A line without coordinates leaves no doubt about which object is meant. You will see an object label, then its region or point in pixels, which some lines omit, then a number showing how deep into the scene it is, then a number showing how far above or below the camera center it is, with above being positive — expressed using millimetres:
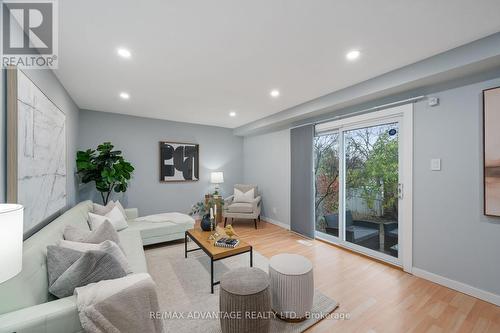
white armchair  4406 -957
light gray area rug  1693 -1320
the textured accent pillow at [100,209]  2967 -635
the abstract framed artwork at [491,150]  1892 +155
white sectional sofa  1008 -750
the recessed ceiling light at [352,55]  1947 +1102
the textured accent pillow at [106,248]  1418 -612
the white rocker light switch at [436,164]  2270 +26
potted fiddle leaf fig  3383 -42
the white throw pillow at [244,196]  4711 -695
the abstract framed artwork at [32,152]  1355 +125
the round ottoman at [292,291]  1688 -1056
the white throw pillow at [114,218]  2643 -725
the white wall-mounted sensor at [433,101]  2275 +741
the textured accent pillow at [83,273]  1269 -689
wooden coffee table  2138 -923
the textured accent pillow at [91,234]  1754 -604
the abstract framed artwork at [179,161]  4602 +125
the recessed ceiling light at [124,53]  1907 +1098
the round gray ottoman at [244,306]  1446 -1019
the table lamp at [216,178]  4938 -284
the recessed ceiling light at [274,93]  2928 +1092
